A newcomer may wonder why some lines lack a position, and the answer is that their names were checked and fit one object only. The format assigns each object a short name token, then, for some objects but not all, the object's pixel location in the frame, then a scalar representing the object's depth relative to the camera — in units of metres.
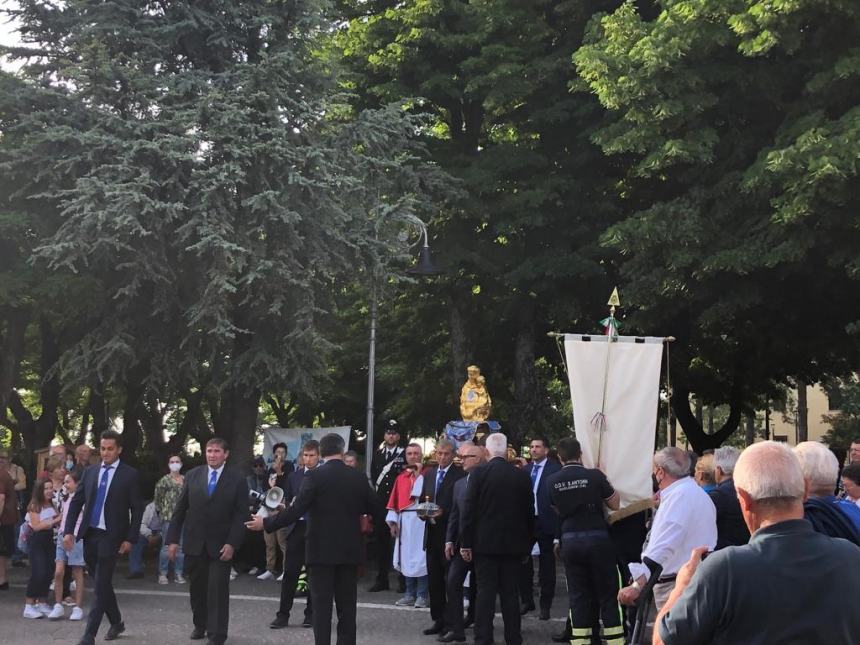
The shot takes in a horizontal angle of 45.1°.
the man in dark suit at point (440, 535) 11.30
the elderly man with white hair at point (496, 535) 9.62
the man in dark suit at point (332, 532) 8.75
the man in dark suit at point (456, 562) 10.27
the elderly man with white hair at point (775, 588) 3.15
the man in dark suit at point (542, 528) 11.84
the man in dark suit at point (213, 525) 9.75
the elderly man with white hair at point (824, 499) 4.34
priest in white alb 13.02
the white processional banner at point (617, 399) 11.23
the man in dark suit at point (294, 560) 10.87
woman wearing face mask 15.24
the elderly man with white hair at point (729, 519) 7.43
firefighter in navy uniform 8.93
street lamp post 17.89
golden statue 19.08
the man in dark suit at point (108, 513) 10.20
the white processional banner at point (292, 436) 20.53
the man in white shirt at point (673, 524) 6.91
